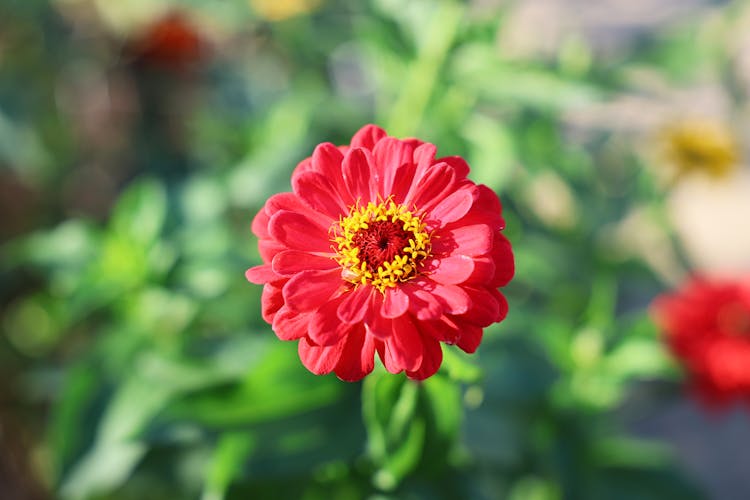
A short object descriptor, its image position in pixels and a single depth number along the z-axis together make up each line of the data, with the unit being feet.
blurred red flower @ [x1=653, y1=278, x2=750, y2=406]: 1.36
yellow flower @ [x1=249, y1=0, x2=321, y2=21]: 1.97
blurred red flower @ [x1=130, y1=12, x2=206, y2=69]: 2.17
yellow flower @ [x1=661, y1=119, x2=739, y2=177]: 1.86
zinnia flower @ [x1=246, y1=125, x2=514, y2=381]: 0.79
